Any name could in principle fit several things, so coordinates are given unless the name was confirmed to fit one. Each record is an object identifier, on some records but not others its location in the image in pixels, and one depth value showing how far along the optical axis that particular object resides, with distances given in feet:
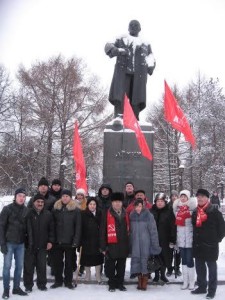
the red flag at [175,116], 29.45
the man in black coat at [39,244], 20.34
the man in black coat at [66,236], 20.89
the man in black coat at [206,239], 19.43
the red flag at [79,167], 32.32
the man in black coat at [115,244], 20.54
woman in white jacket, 20.92
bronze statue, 33.06
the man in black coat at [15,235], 19.27
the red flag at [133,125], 27.70
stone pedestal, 30.12
